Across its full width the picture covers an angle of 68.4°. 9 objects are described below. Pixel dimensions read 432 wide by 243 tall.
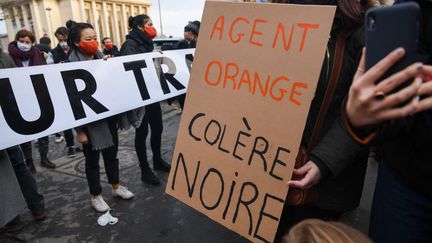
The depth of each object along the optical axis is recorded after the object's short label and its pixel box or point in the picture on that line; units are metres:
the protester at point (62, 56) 4.78
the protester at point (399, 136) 0.69
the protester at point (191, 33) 5.82
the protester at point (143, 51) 3.51
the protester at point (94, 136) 2.84
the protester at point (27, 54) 4.31
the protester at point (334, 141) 1.24
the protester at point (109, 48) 7.26
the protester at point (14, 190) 2.57
